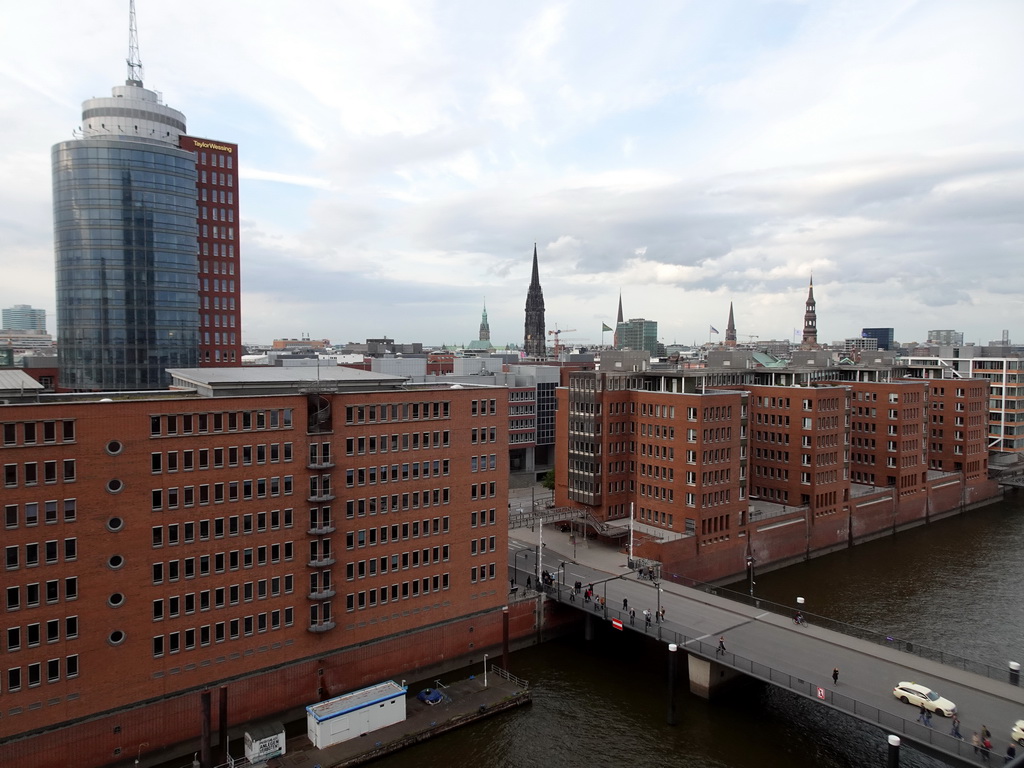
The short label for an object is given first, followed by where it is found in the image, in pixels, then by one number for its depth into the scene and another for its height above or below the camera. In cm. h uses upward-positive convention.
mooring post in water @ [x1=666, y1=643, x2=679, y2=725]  5462 -2464
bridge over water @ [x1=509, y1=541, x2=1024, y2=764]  4669 -2330
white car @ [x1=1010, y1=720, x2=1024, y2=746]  4291 -2243
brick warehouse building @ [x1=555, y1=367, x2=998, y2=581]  8425 -1424
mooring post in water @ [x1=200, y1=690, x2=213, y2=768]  4831 -2532
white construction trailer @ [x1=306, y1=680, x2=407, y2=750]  5069 -2580
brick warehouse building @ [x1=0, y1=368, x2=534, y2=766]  4475 -1412
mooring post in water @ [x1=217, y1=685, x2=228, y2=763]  5009 -2560
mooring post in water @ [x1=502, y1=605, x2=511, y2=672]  6294 -2477
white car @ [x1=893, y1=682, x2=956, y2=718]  4675 -2256
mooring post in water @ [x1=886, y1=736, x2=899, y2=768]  4353 -2381
